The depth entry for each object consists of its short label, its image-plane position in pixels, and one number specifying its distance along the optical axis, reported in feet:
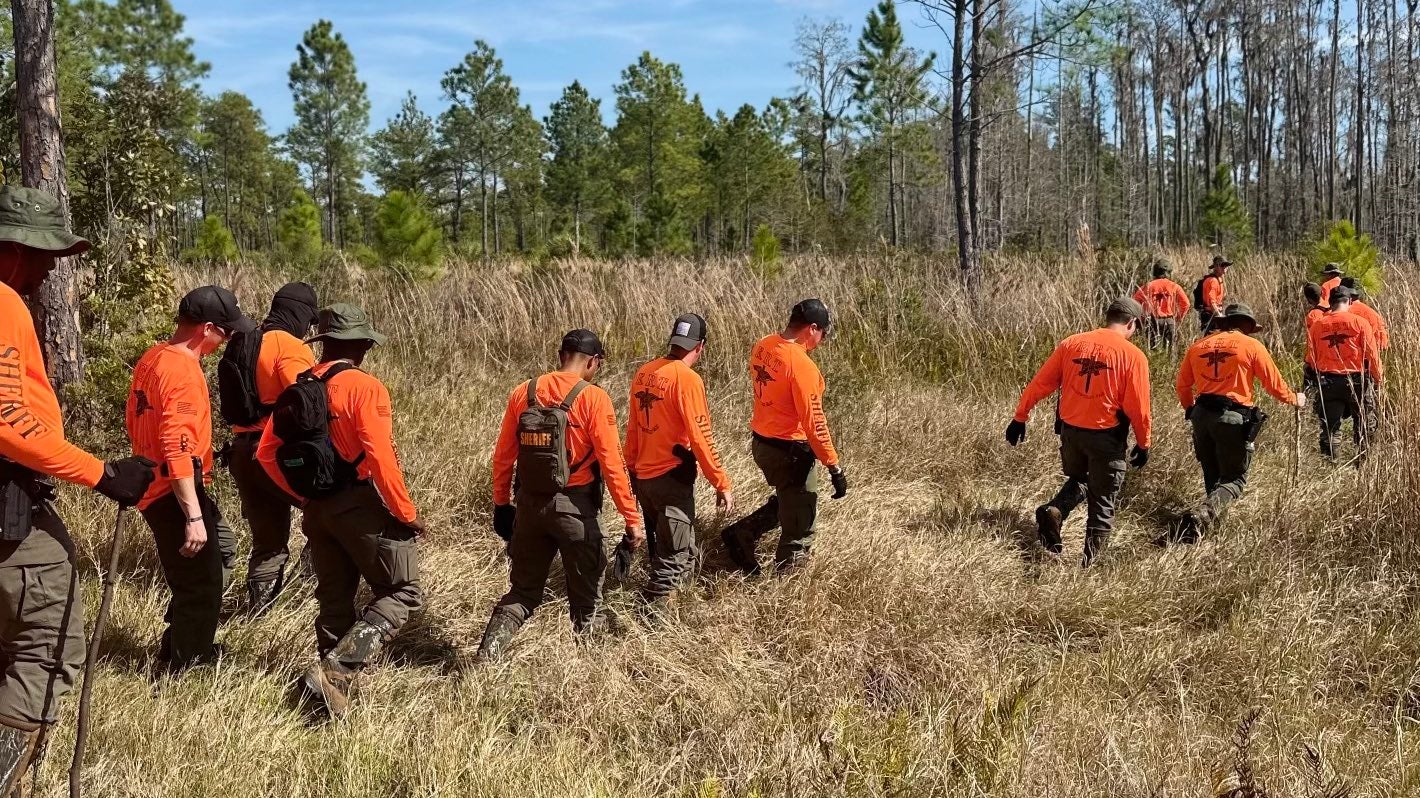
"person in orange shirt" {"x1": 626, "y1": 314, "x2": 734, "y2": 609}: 15.06
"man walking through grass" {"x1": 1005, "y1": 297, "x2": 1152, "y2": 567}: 17.92
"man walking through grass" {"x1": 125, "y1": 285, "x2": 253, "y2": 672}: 11.44
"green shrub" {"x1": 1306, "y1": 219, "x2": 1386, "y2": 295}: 42.86
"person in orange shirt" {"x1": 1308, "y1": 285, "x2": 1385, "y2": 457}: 23.44
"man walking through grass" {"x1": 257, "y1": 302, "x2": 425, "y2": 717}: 11.86
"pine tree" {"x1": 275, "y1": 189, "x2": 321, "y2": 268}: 84.02
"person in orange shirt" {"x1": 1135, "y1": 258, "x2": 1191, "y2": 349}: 31.83
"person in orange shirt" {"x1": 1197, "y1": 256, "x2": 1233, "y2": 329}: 37.24
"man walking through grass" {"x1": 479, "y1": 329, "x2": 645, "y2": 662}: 13.26
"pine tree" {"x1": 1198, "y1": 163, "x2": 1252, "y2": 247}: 86.22
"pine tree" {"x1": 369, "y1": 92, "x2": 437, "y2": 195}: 123.44
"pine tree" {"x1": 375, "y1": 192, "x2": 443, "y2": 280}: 68.69
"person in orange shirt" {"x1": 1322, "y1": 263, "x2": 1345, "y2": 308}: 31.89
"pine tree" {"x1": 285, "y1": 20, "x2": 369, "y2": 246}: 124.47
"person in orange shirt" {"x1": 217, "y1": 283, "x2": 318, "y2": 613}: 14.87
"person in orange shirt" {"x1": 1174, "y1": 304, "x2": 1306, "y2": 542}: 19.72
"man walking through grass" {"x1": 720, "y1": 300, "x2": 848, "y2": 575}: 16.30
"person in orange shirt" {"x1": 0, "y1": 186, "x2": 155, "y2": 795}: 8.18
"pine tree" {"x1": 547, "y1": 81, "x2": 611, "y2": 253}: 119.34
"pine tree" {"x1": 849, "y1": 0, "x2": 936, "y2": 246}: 111.96
